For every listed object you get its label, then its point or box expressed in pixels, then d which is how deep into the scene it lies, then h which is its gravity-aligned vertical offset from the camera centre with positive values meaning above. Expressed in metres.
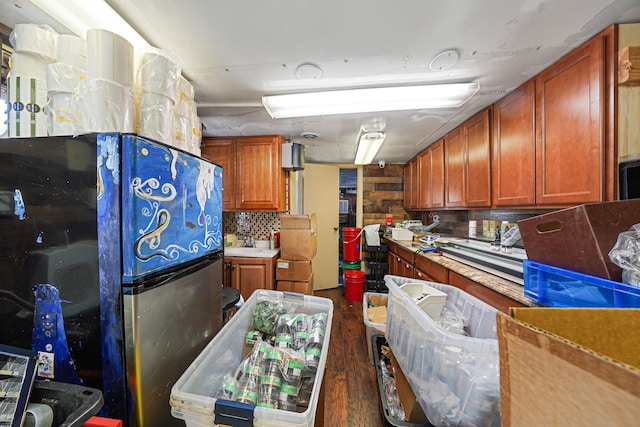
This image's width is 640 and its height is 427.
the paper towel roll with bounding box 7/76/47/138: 0.80 +0.41
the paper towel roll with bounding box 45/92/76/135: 0.79 +0.37
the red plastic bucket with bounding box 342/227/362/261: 3.66 -0.55
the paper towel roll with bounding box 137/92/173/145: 0.90 +0.41
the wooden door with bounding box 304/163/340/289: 3.89 -0.01
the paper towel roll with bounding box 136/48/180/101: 0.91 +0.61
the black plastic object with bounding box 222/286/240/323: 1.52 -0.65
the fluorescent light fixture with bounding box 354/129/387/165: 2.34 +0.84
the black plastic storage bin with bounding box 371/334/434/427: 0.88 -0.93
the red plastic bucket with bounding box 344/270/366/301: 3.36 -1.19
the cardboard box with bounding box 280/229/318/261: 2.63 -0.41
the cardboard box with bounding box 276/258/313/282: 2.61 -0.72
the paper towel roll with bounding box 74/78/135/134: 0.78 +0.40
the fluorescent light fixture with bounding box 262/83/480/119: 1.59 +0.90
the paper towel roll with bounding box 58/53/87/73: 0.82 +0.60
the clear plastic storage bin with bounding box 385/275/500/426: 0.71 -0.58
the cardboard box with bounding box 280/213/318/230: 2.65 -0.13
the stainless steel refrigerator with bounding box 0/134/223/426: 0.72 -0.17
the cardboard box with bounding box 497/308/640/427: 0.28 -0.25
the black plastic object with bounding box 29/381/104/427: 0.56 -0.49
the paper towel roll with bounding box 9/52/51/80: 0.79 +0.56
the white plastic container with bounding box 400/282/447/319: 1.11 -0.48
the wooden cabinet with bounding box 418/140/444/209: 2.83 +0.51
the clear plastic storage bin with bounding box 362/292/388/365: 1.77 -0.99
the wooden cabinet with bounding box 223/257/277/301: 2.52 -0.74
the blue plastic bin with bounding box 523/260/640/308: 0.69 -0.30
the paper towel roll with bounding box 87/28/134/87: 0.79 +0.60
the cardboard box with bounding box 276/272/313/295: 2.61 -0.91
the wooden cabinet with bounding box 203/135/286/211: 2.73 +0.53
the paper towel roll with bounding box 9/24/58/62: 0.78 +0.65
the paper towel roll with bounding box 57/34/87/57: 0.82 +0.65
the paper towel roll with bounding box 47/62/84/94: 0.79 +0.51
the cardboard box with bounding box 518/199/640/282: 0.76 -0.09
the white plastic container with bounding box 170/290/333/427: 0.58 -0.57
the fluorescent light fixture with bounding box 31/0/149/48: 0.93 +0.93
